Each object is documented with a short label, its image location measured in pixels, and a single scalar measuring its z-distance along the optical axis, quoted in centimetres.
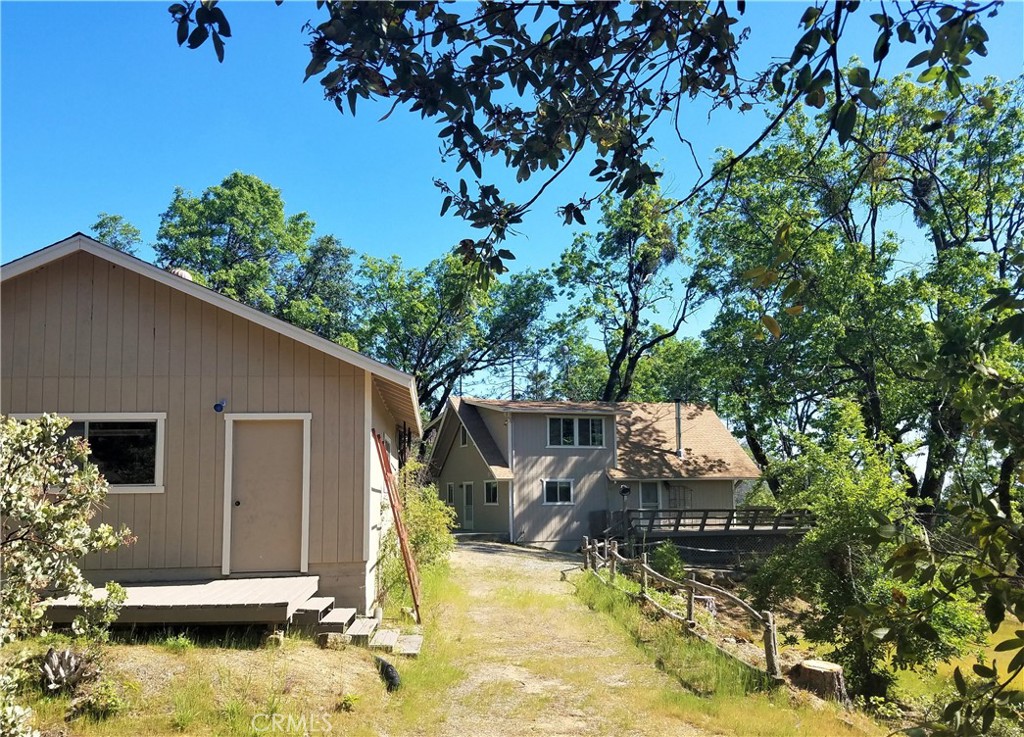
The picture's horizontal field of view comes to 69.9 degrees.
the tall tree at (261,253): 2919
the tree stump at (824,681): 803
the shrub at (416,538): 1202
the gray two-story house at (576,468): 2711
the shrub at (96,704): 588
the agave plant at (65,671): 605
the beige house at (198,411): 970
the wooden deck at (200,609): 770
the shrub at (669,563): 1947
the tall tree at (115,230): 2852
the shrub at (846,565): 964
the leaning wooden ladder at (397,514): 1039
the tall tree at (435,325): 3344
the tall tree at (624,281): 3209
